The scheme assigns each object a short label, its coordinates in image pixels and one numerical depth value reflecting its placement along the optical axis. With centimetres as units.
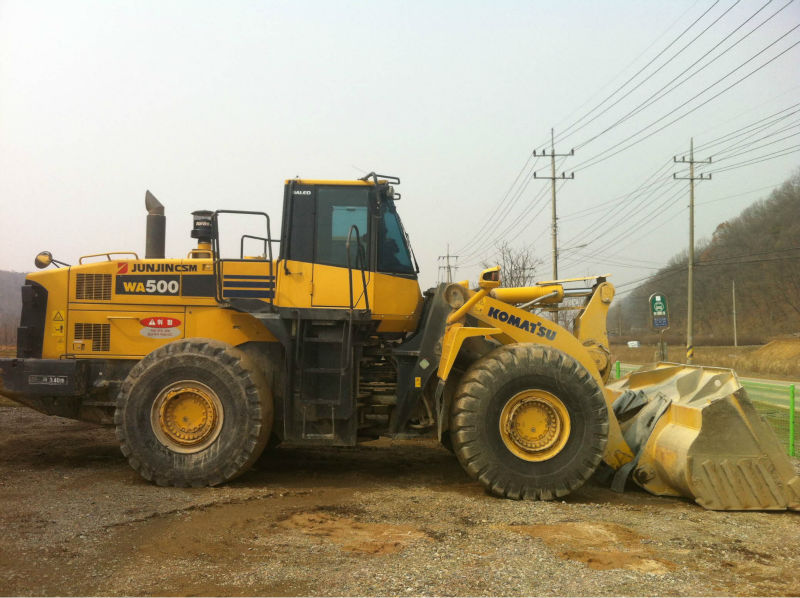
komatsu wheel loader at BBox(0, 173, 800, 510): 671
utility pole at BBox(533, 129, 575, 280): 3472
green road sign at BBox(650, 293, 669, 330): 1409
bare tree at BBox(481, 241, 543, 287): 2917
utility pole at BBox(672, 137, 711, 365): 3325
